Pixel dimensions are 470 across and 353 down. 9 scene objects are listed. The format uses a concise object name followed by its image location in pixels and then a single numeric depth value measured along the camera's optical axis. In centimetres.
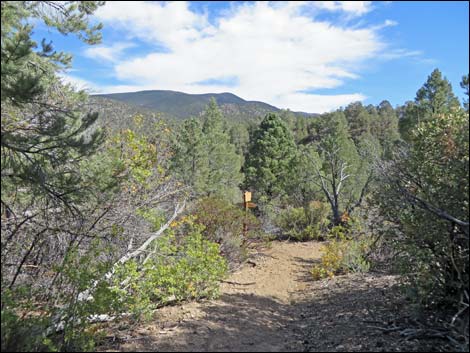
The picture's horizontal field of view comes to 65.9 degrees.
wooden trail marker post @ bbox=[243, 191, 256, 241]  1139
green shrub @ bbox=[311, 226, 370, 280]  855
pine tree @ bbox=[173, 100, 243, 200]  1848
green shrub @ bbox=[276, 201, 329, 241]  1380
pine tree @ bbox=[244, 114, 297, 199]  1681
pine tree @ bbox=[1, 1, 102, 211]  372
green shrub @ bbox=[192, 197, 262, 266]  927
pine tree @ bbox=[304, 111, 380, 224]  1422
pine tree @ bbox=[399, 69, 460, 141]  2011
